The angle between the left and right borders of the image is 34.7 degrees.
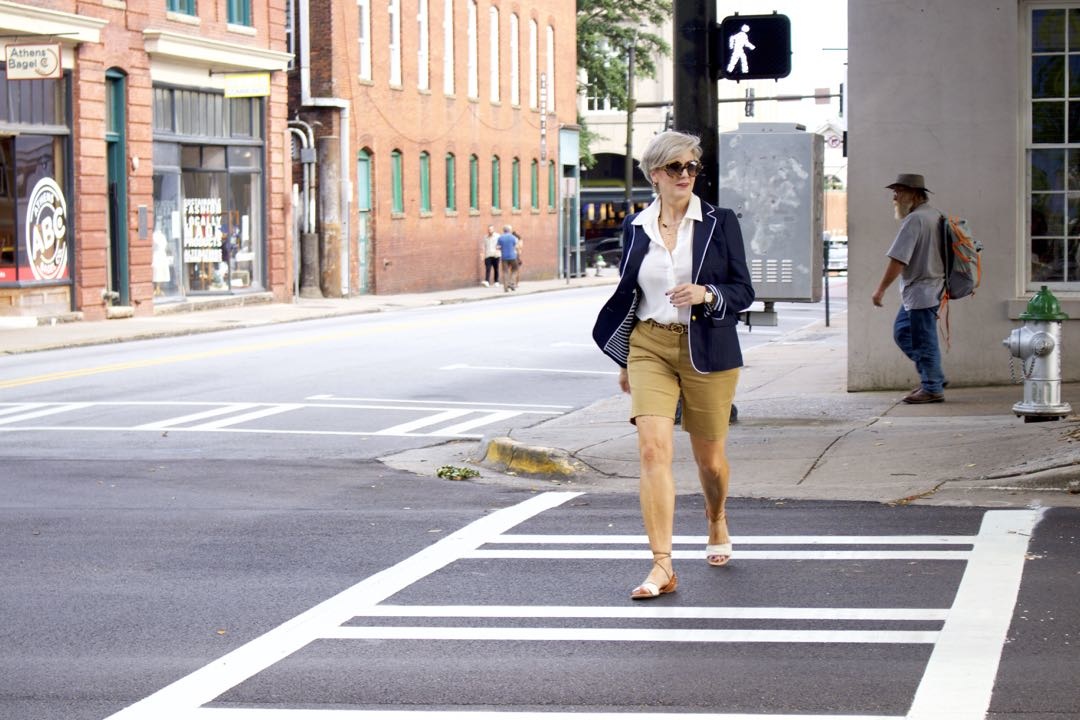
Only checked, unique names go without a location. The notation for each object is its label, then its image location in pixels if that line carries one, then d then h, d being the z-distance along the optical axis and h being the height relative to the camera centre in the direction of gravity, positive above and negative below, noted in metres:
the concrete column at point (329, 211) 41.84 +0.75
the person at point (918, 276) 12.79 -0.29
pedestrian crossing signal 11.73 +1.29
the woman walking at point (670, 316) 7.14 -0.32
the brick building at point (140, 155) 28.89 +1.69
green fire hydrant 11.42 -0.83
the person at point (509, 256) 48.75 -0.44
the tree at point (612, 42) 72.81 +8.46
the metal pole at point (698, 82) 11.80 +1.07
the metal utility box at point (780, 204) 14.12 +0.28
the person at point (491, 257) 50.56 -0.48
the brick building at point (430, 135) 41.97 +3.01
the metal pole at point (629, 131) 64.69 +4.23
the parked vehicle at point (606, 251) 70.44 -0.47
